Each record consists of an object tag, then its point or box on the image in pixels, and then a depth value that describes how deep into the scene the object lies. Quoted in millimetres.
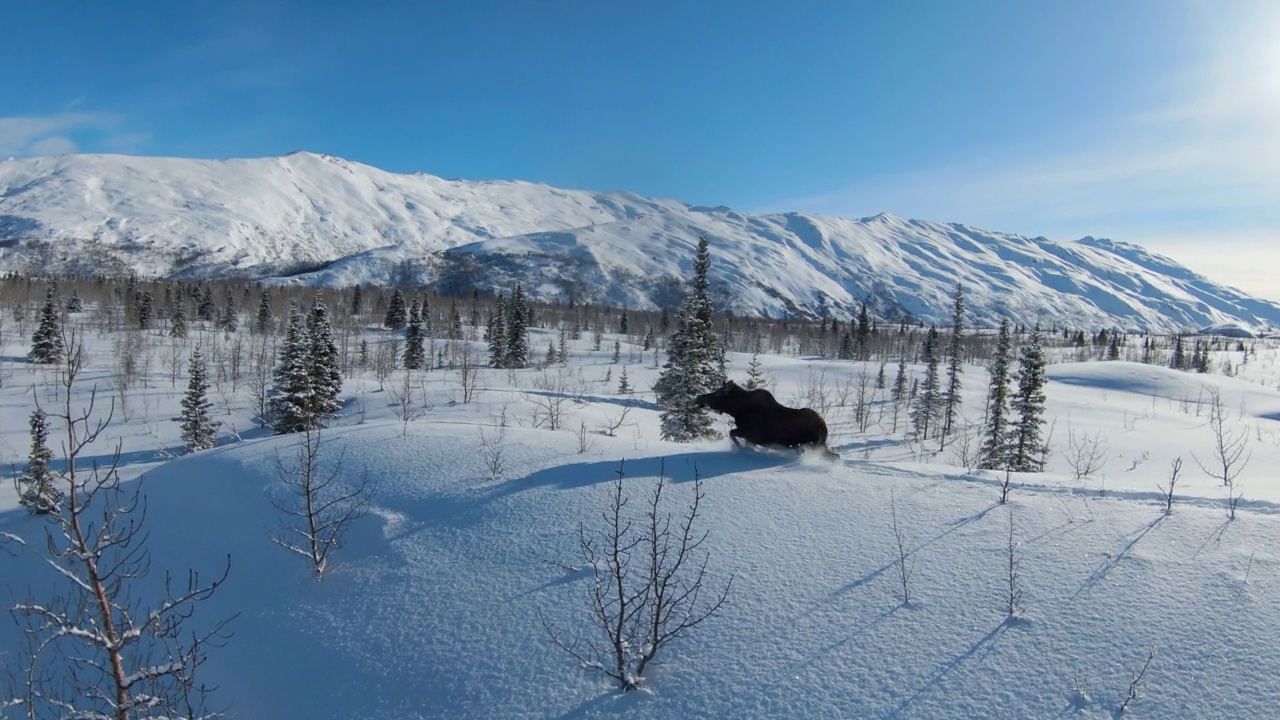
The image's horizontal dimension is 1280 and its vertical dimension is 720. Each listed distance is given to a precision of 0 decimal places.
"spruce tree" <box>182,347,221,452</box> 24875
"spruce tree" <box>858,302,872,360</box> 89688
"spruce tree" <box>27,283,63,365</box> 44931
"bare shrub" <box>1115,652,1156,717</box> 3465
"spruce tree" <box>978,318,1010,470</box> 26997
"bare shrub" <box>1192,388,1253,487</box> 7466
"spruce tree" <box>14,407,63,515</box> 9585
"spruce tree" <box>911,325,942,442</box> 39425
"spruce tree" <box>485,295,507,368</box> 54844
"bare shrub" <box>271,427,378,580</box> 5856
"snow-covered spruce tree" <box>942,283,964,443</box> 39688
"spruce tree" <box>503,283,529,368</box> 54750
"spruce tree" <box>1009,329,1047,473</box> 25031
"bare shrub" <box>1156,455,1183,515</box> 5707
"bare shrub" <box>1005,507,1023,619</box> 4297
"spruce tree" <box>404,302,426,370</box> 53544
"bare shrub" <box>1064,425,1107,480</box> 24797
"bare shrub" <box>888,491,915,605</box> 4633
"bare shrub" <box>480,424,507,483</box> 7129
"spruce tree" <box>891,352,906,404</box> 51475
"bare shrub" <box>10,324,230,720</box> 3371
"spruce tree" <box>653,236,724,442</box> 20812
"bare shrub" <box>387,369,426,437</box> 26266
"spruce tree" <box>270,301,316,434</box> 23875
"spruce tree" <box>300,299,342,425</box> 25672
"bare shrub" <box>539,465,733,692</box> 4082
